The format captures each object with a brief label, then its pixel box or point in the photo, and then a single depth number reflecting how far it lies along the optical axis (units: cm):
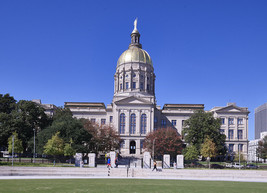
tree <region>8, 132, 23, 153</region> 5416
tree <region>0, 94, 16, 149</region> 5631
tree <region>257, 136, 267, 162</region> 7510
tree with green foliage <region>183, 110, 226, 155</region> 6156
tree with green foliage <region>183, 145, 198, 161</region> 5384
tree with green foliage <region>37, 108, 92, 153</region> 4981
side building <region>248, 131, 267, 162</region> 16012
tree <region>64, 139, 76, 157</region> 4616
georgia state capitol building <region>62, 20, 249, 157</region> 7981
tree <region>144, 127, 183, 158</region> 5934
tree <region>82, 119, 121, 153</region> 5919
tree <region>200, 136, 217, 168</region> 5651
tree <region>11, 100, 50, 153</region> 5834
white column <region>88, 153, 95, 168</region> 3921
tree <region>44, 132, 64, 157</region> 4525
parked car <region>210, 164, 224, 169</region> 4465
